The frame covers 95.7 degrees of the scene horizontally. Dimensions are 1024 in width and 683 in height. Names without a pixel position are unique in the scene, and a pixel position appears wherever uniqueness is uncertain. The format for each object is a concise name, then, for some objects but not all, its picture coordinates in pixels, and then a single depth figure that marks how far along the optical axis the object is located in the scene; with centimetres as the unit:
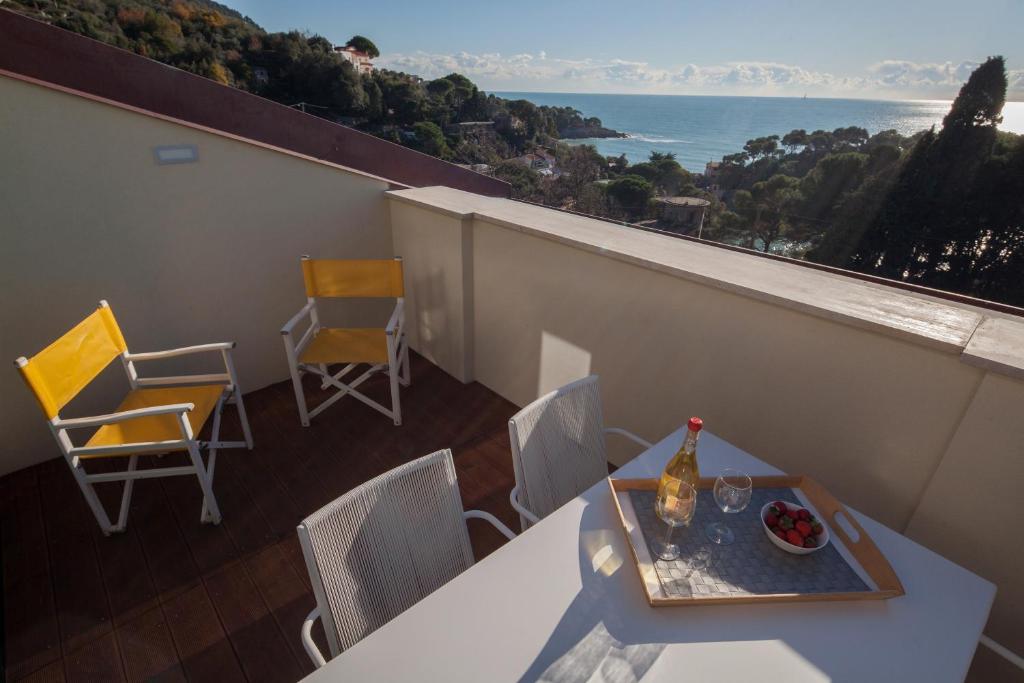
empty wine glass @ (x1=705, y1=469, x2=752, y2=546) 116
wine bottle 111
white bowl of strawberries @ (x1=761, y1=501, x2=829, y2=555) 110
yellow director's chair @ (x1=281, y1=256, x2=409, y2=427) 261
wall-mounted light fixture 240
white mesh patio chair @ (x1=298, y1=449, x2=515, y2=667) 102
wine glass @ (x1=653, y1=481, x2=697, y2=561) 109
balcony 142
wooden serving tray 98
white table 85
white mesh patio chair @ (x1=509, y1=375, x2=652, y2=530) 140
